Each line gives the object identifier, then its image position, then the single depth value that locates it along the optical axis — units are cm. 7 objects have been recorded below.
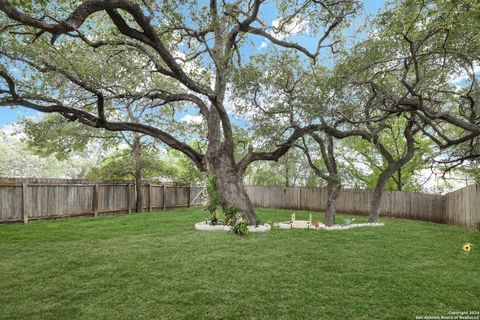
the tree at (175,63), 761
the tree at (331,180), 1038
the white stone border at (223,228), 851
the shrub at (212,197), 907
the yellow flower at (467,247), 574
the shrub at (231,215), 873
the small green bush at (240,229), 771
